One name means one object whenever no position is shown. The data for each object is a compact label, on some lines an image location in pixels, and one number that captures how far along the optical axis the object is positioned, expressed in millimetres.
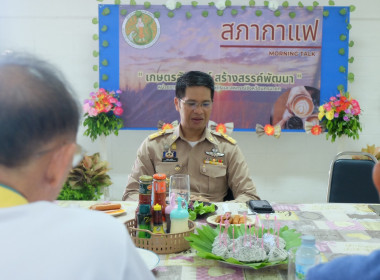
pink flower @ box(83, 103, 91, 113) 3656
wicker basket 1451
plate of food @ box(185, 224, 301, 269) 1307
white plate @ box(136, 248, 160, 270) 1302
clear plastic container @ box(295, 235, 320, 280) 1135
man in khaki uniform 2500
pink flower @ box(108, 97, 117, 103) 3703
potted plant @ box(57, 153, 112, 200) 2916
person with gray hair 602
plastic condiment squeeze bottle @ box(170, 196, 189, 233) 1508
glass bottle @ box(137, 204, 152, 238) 1483
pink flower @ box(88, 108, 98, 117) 3645
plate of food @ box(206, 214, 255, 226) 1689
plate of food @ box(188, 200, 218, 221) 1828
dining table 1310
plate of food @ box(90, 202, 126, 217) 1888
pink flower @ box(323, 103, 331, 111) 3678
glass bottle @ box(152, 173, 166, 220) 1549
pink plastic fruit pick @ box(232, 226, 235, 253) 1358
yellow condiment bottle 1504
